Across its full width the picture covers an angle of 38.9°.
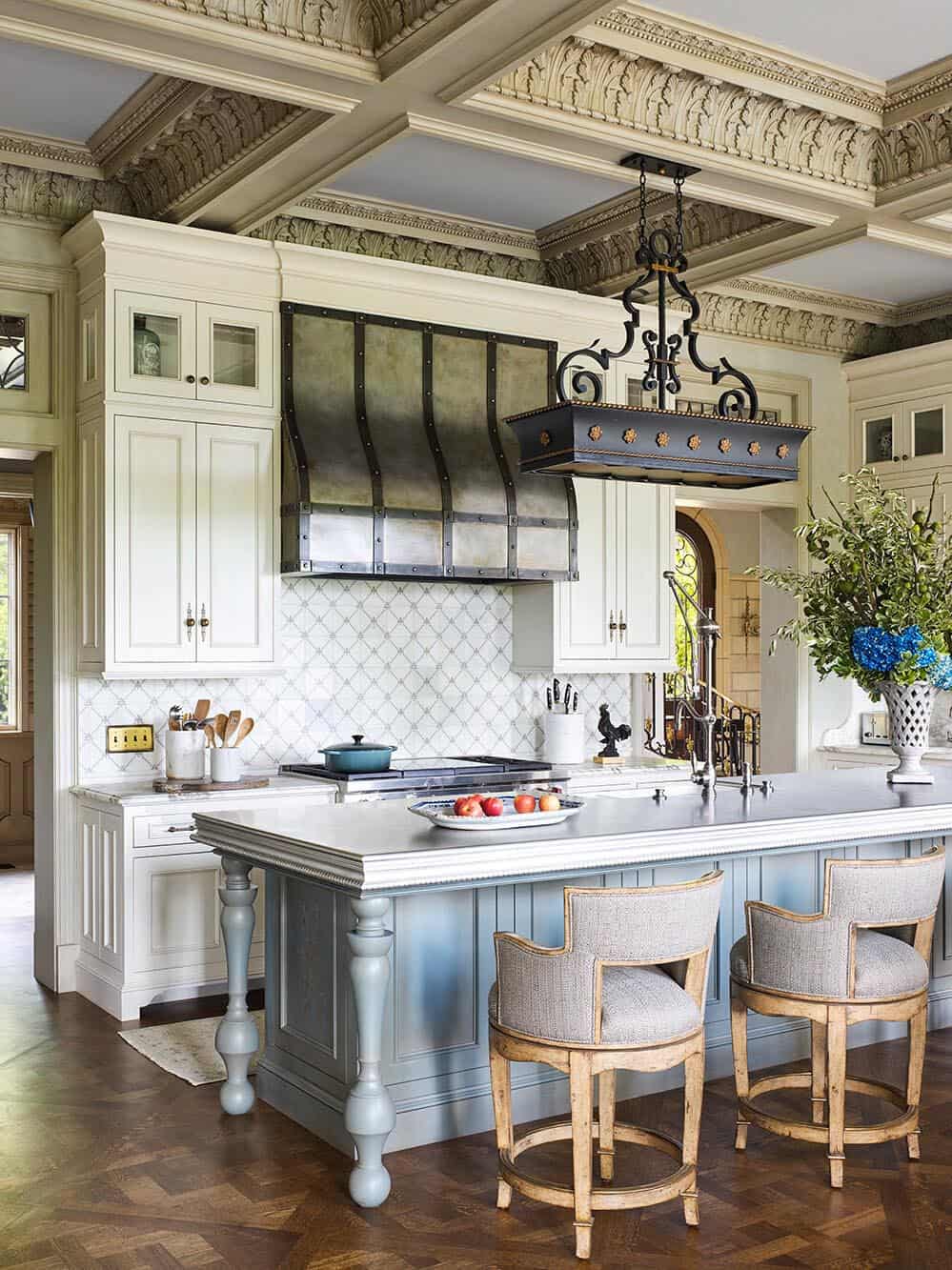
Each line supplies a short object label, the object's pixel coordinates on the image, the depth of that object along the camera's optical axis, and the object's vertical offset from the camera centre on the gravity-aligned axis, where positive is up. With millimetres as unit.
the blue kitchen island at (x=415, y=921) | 3494 -827
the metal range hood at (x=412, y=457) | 5957 +854
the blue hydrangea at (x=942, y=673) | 4832 -124
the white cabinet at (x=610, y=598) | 6766 +217
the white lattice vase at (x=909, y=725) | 4953 -324
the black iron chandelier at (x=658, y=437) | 4250 +664
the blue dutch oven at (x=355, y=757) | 5941 -505
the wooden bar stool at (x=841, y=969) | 3713 -926
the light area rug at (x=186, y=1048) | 4680 -1484
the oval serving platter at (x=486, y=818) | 3721 -494
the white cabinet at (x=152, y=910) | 5426 -1085
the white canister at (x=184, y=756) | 5805 -480
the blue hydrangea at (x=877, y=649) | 4809 -36
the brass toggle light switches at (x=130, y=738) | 5922 -409
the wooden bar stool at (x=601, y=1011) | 3289 -923
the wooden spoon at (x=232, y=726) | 5820 -352
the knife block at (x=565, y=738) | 6840 -491
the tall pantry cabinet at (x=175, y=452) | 5617 +831
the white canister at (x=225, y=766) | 5754 -518
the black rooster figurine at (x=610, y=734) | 7004 -482
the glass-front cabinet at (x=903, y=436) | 7574 +1169
